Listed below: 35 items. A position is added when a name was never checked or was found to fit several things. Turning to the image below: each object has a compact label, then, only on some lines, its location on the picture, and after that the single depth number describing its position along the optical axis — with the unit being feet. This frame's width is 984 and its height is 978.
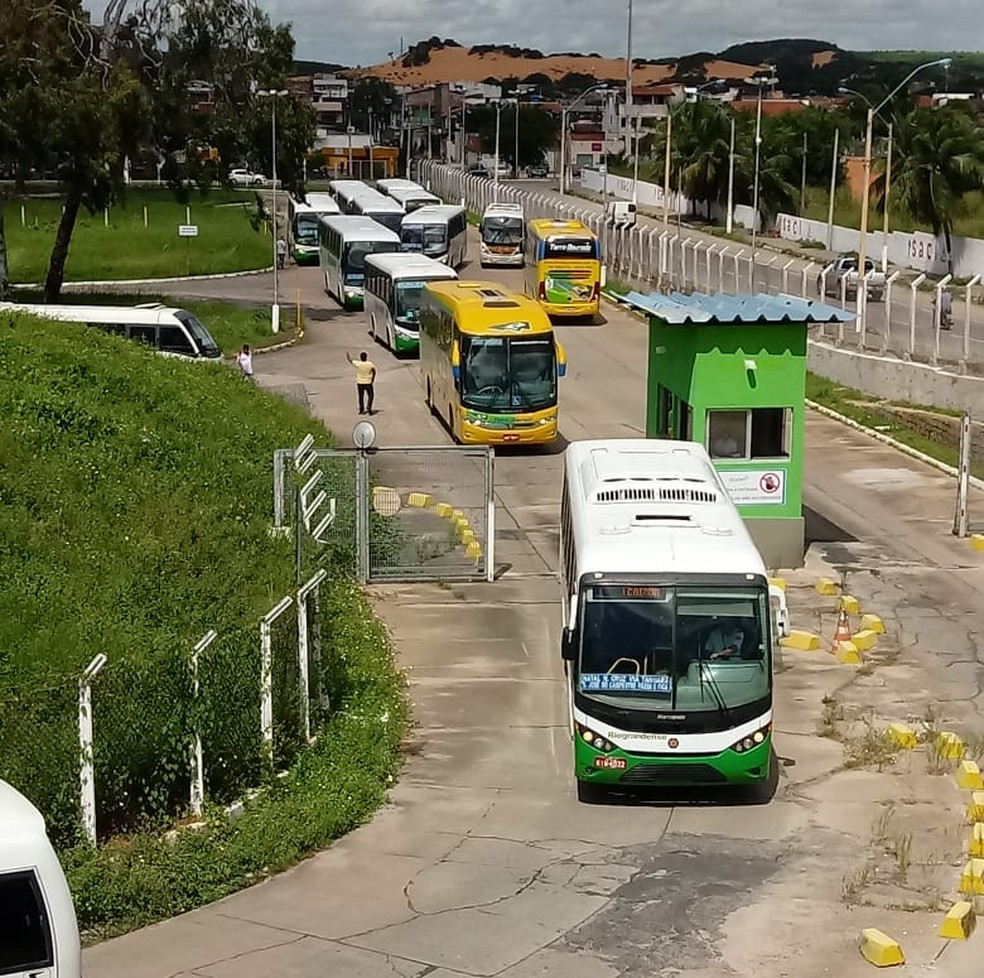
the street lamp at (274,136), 162.61
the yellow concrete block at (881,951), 38.40
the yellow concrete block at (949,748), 53.16
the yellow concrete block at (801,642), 66.80
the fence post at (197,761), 45.11
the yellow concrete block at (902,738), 54.44
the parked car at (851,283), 165.33
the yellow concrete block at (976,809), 47.70
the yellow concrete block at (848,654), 64.90
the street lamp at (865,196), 138.62
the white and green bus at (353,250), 180.96
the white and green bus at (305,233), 230.89
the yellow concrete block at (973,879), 42.63
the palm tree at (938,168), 218.79
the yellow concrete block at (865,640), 66.49
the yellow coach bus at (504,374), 107.04
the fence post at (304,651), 51.21
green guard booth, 79.05
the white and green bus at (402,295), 148.56
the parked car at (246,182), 332.19
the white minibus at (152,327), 125.90
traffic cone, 66.78
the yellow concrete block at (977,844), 45.03
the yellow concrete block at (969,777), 50.67
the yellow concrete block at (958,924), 39.88
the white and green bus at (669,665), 48.03
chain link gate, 74.23
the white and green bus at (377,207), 220.64
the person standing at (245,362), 125.90
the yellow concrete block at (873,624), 69.00
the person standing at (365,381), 119.34
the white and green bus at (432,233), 199.11
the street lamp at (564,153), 325.21
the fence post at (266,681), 47.75
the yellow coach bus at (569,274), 170.71
